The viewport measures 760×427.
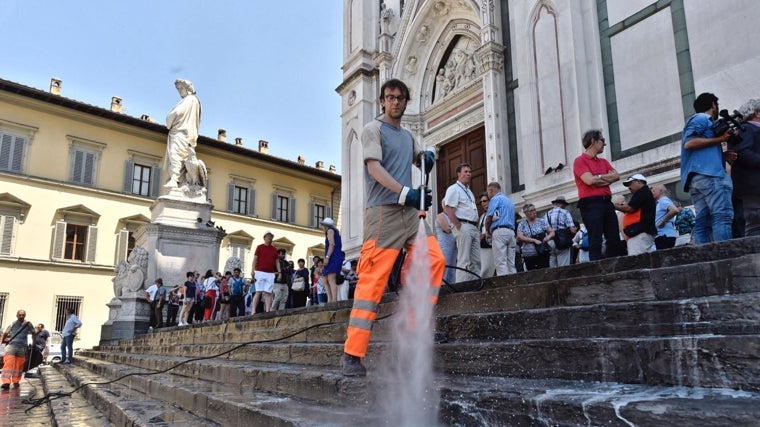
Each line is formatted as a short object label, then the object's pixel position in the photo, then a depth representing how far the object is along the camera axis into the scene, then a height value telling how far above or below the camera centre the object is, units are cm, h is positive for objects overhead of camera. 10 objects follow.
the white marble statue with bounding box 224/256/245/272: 1446 +144
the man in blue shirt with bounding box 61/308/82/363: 1505 -54
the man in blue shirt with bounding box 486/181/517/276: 674 +100
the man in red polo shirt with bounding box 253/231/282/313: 1023 +87
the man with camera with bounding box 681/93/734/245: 455 +120
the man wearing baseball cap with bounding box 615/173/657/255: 550 +97
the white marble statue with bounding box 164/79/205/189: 1623 +565
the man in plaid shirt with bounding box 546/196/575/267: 704 +108
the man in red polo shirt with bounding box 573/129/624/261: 523 +113
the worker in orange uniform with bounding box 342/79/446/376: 334 +69
